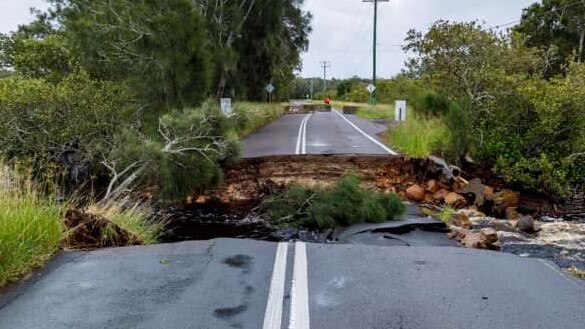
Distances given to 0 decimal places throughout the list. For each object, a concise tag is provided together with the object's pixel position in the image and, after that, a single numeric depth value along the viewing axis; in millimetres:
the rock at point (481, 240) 8023
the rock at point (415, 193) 12875
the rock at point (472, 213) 11491
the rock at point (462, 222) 10225
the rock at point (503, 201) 12562
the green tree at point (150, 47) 15398
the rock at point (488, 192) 13304
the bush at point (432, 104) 18161
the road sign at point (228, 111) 12930
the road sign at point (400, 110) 23562
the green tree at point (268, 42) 30144
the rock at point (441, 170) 13552
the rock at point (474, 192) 12852
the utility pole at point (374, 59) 51641
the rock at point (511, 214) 11992
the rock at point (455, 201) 12453
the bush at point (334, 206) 10000
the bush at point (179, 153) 11031
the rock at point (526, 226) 9957
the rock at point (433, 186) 13220
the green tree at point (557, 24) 40469
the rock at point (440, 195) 12796
